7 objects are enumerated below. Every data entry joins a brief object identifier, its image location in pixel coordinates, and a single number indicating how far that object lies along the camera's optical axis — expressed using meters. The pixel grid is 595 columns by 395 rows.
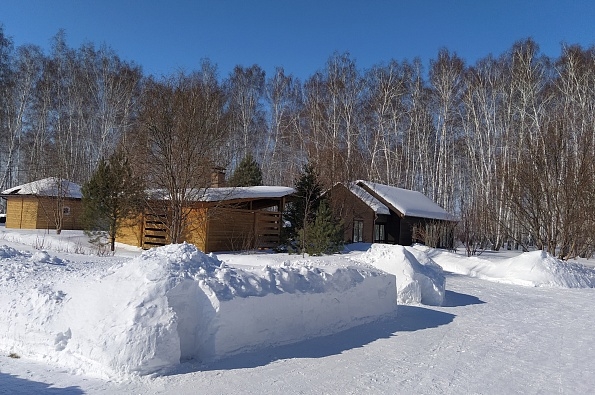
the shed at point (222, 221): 19.92
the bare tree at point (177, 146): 17.00
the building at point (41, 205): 27.43
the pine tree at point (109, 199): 20.09
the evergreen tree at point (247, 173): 34.44
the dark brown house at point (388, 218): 27.69
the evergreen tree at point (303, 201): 21.64
